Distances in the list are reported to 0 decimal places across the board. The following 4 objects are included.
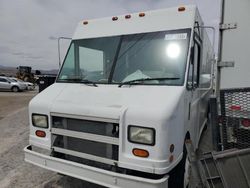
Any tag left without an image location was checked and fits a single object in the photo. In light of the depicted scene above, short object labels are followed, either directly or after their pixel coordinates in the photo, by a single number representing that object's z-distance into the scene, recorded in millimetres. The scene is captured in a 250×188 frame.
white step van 2217
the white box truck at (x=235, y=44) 2748
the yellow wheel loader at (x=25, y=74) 29952
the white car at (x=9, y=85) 21720
